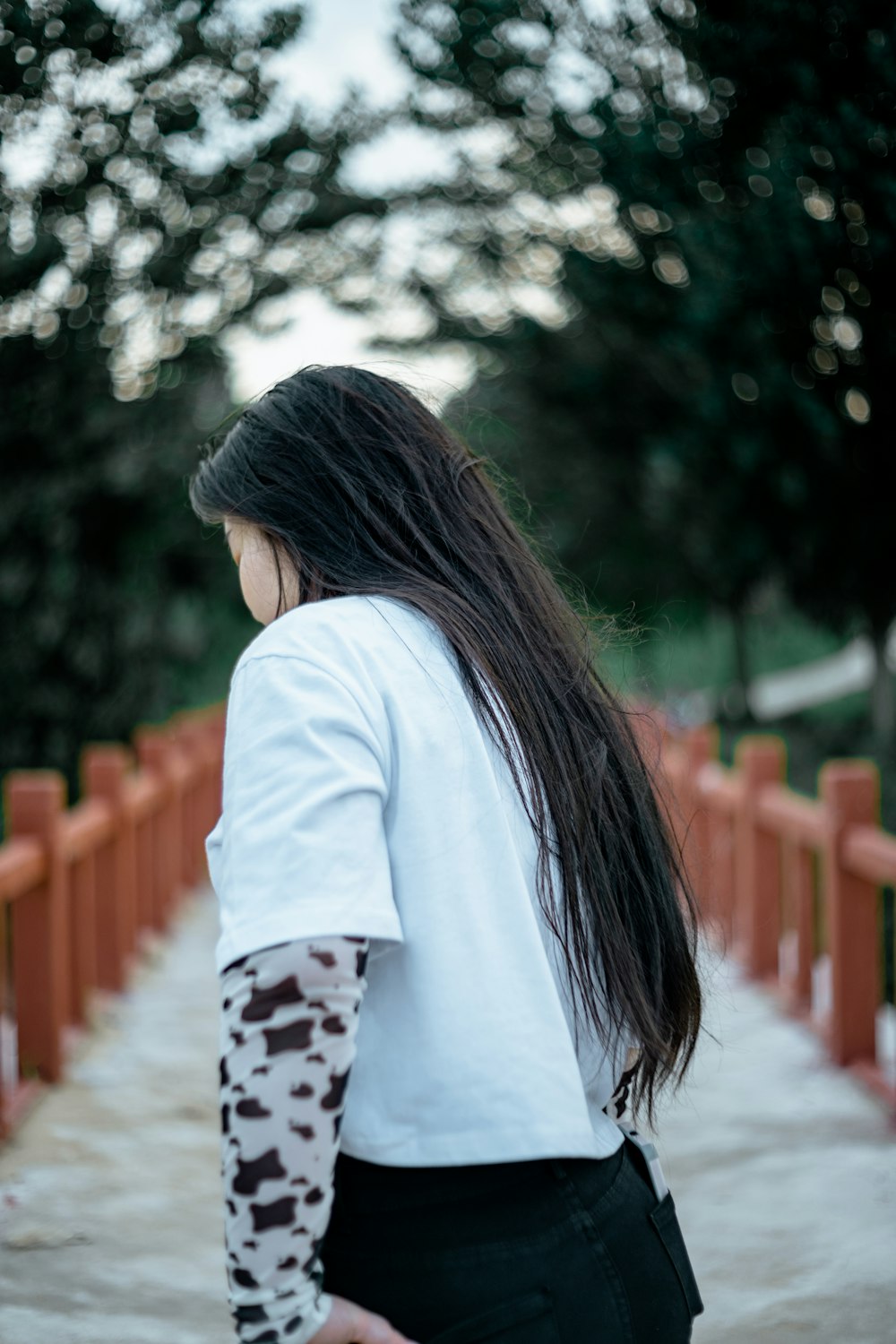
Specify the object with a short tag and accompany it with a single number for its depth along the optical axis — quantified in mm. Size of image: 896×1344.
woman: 946
